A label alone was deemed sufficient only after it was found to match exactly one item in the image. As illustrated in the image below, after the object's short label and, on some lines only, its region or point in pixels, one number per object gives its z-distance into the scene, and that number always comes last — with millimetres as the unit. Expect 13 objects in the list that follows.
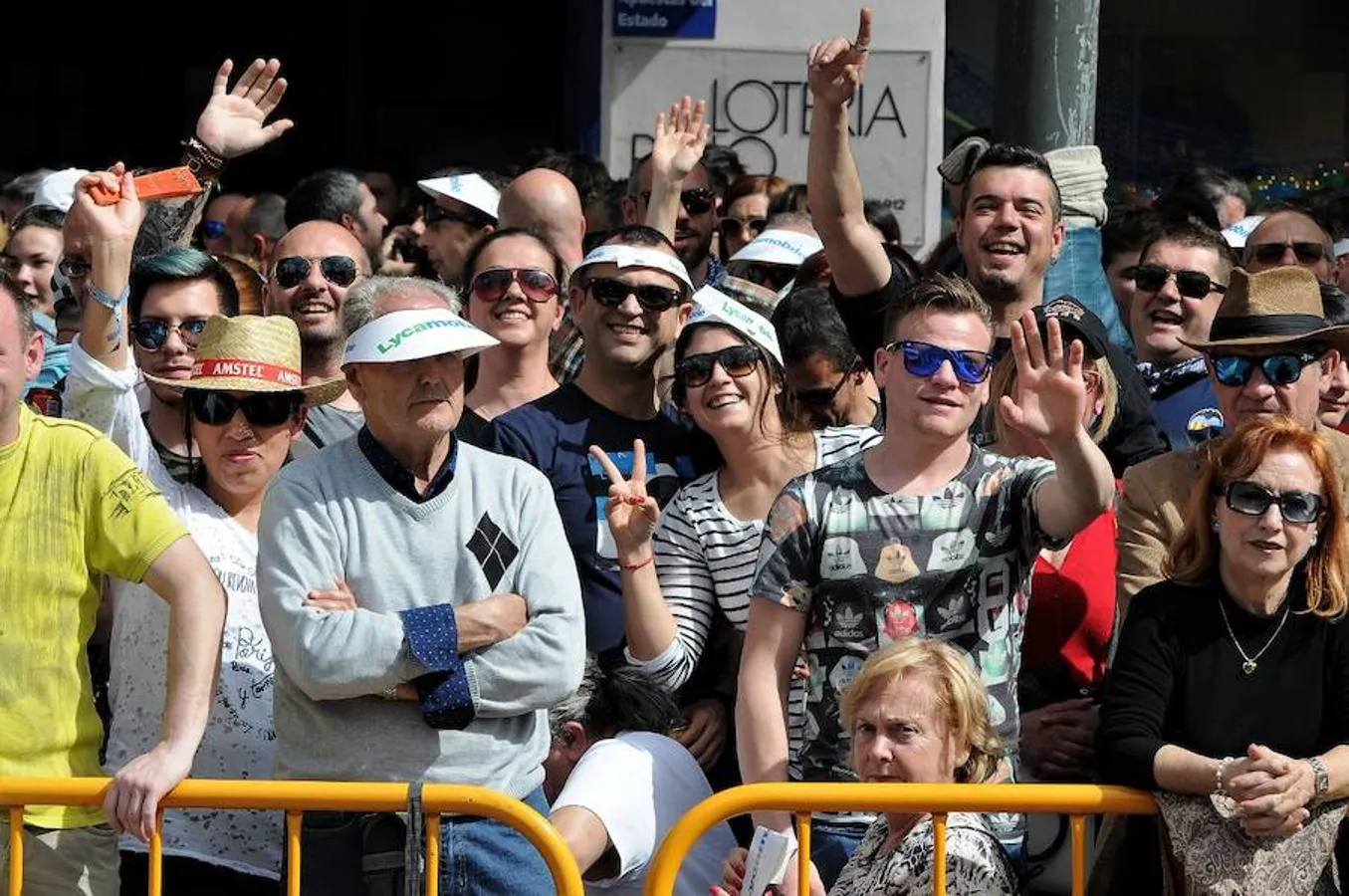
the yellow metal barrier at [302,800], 8992
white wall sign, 21812
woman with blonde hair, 9273
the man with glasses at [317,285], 13289
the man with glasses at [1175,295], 13758
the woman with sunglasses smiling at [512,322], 13187
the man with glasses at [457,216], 16750
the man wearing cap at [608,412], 11555
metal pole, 14555
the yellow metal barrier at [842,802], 8945
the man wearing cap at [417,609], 9508
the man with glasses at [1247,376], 10469
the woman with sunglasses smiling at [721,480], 11000
